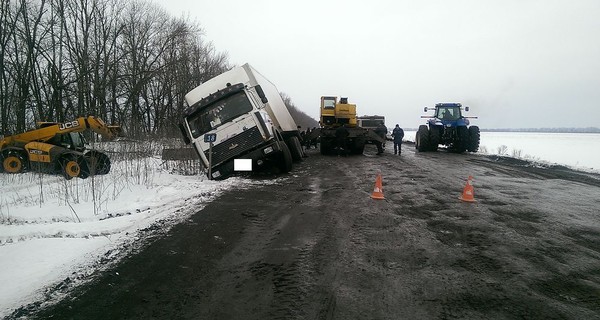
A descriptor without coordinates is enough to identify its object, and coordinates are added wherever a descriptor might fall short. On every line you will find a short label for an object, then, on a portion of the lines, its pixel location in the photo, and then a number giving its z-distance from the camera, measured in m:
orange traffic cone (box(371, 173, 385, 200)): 7.23
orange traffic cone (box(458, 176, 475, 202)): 7.06
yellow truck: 17.42
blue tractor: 18.97
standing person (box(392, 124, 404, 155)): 18.62
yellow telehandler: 10.84
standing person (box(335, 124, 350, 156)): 17.17
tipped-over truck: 10.02
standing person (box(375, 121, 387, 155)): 18.92
